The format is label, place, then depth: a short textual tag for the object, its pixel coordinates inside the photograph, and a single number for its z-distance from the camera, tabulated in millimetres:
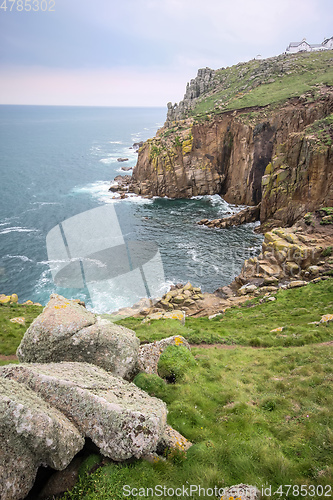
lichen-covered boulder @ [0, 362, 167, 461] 8312
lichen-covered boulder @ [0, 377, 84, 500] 7023
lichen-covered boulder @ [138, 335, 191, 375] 13898
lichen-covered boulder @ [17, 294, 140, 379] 11203
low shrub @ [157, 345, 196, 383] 13445
